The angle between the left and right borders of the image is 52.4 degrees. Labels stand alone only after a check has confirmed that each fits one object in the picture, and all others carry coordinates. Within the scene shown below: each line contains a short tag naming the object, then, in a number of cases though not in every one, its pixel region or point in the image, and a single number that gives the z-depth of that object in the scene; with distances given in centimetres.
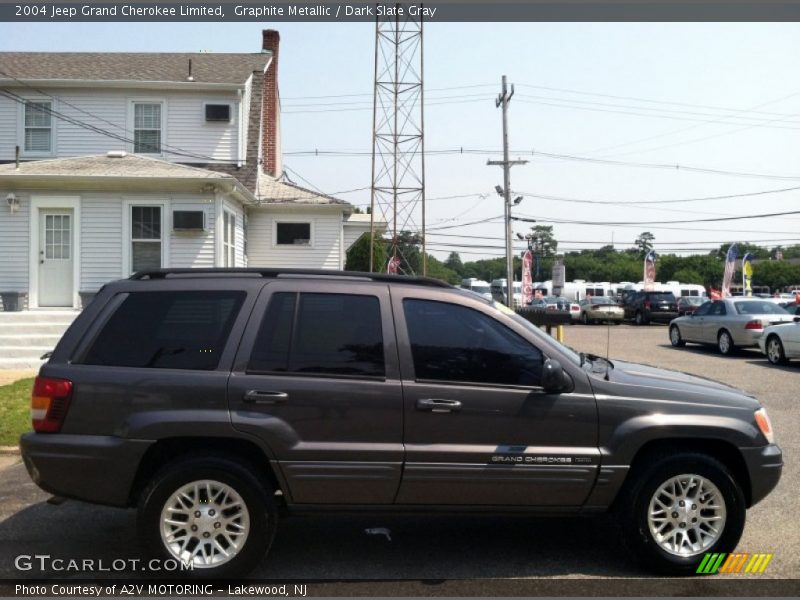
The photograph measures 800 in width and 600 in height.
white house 1769
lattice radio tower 3309
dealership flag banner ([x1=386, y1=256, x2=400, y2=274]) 3478
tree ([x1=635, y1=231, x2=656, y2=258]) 14200
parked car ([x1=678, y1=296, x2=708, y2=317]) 3897
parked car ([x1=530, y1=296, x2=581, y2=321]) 4194
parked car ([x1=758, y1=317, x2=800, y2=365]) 1738
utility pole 4253
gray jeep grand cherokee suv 485
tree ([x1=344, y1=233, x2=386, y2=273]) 3769
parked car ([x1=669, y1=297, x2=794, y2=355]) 2014
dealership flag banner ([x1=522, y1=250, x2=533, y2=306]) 3917
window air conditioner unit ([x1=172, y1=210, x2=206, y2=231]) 1798
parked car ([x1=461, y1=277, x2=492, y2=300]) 5816
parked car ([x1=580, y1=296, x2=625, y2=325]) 3694
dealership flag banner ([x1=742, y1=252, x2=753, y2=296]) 4562
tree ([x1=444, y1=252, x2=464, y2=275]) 14188
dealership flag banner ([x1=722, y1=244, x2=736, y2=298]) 4297
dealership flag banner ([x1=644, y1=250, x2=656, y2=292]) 4979
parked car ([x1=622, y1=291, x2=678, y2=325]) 3850
